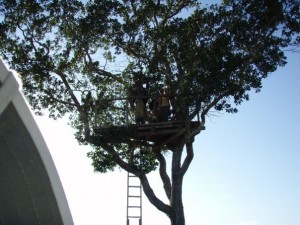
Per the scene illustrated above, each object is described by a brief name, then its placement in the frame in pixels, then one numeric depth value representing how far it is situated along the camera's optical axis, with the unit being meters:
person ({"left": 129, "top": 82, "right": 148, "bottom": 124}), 16.80
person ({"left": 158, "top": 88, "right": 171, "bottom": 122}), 16.53
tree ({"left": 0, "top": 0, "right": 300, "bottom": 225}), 16.73
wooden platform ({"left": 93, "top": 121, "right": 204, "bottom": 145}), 16.33
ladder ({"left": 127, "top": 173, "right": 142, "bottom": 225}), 17.80
